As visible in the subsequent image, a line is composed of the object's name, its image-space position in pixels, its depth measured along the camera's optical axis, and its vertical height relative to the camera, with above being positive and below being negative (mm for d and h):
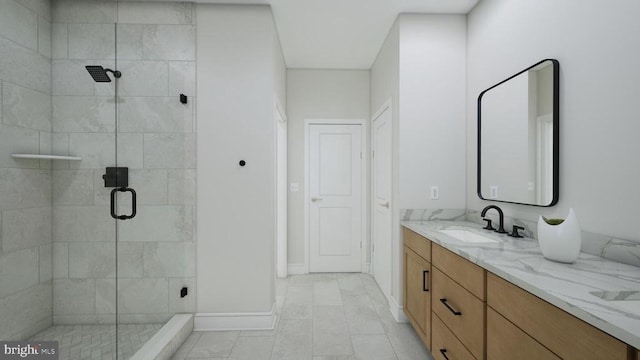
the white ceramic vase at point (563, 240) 1097 -252
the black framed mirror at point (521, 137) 1510 +279
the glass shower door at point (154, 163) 1799 +124
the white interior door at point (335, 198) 3547 -243
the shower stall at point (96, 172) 1332 +50
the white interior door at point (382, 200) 2703 -229
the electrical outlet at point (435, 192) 2322 -110
